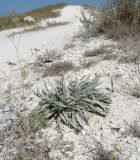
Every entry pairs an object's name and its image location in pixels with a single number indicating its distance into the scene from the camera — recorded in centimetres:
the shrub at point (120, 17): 293
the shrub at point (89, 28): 326
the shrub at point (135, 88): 180
